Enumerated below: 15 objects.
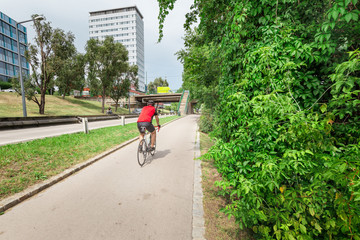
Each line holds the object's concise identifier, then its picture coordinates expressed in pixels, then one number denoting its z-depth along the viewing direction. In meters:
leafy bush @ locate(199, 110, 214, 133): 12.62
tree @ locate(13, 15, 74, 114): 19.47
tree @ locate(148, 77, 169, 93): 85.15
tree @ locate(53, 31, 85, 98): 20.60
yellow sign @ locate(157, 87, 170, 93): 58.28
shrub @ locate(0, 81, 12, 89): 36.26
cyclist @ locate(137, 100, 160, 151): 5.59
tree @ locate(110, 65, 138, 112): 35.84
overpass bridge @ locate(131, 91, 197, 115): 47.72
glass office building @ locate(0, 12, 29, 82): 44.81
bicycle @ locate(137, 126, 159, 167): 5.39
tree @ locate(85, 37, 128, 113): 28.19
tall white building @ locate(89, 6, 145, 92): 90.69
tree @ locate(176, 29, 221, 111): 5.45
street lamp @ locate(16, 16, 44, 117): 13.66
